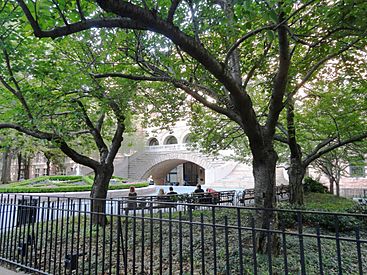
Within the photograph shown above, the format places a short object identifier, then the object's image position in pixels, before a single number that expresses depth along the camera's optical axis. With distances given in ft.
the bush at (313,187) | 68.23
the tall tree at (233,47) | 10.55
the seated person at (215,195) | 46.11
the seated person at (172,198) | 41.09
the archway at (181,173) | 149.28
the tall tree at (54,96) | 18.83
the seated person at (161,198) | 39.45
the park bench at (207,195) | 43.49
